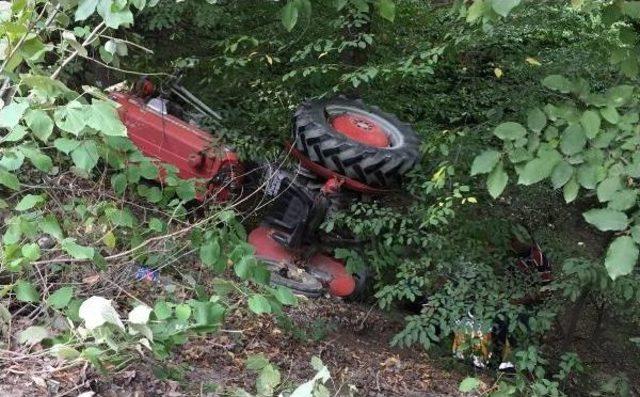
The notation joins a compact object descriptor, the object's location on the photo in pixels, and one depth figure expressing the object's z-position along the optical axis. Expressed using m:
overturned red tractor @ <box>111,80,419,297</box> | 4.82
